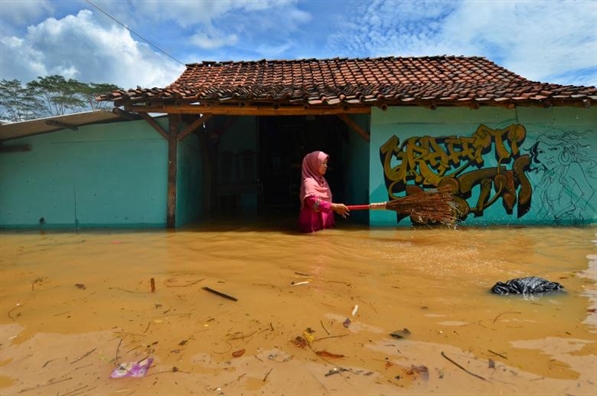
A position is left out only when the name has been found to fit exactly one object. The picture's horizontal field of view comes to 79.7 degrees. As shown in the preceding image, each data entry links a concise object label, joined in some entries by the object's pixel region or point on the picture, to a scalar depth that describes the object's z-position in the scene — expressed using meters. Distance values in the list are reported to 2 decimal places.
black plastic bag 2.89
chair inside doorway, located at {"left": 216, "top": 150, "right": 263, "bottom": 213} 10.34
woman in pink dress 6.09
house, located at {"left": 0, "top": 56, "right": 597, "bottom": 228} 6.65
